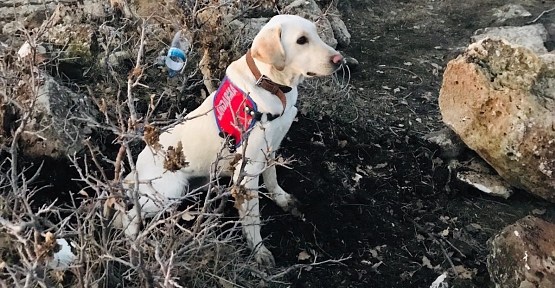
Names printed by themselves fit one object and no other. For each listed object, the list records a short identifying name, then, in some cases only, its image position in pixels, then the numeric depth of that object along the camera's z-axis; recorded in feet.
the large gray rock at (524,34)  18.45
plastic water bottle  13.28
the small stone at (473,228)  12.66
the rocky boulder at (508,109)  12.32
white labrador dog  10.48
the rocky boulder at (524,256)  9.42
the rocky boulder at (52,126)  11.93
